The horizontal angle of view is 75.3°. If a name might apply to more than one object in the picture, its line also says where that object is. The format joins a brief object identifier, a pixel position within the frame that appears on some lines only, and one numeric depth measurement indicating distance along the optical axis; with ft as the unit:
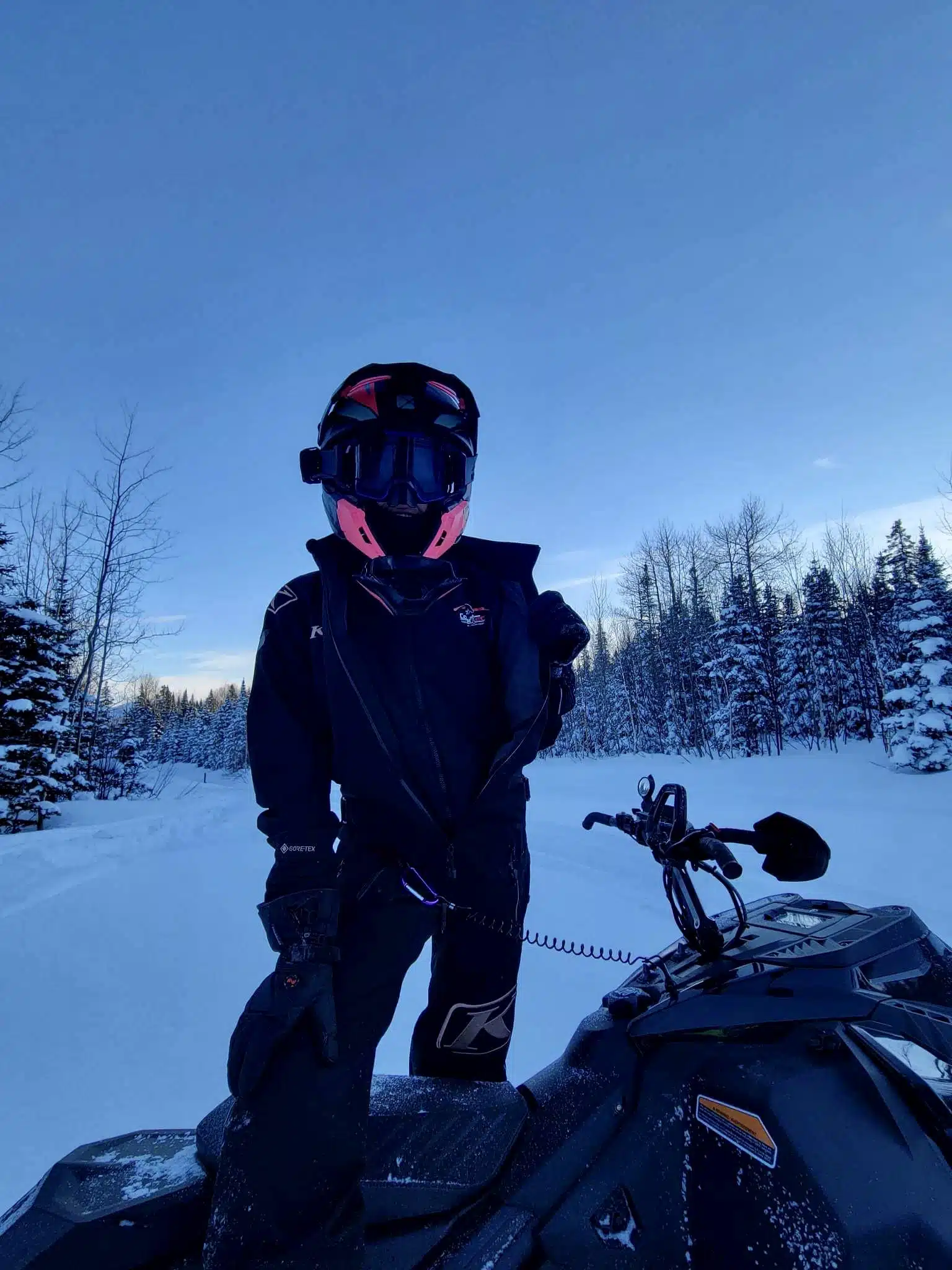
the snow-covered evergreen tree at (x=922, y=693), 58.13
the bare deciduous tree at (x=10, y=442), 40.47
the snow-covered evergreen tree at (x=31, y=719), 44.80
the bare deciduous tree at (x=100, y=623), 51.31
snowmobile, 3.47
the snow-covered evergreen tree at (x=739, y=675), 93.61
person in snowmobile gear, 4.97
